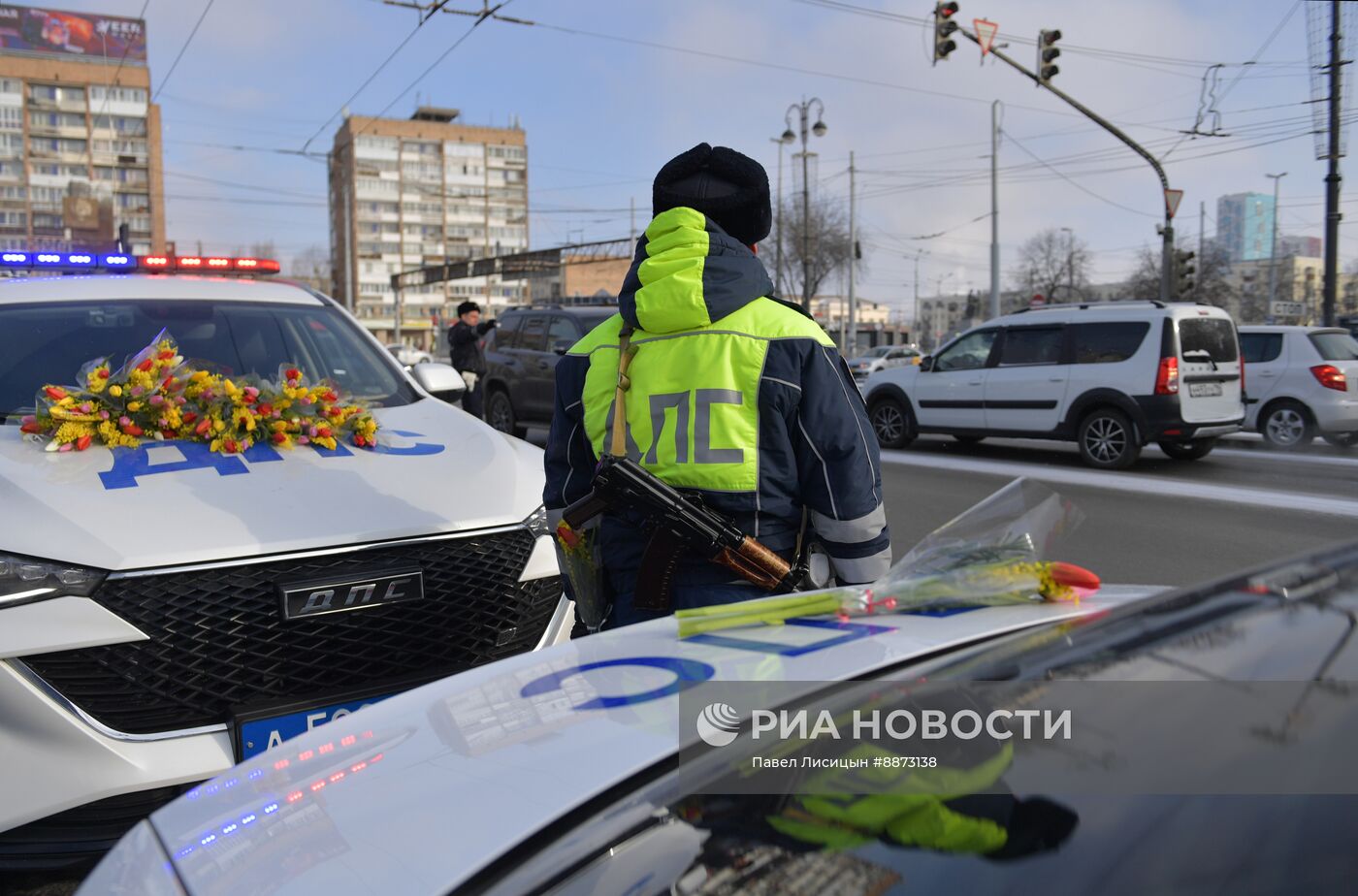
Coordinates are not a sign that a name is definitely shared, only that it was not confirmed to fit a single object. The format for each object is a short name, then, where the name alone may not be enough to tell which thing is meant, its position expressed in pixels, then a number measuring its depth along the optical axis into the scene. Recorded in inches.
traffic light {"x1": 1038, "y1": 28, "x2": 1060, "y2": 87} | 720.3
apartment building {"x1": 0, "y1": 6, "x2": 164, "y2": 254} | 3444.9
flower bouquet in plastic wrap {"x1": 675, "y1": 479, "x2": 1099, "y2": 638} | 73.3
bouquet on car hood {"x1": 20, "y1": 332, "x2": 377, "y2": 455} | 123.1
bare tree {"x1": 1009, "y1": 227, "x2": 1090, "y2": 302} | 2396.7
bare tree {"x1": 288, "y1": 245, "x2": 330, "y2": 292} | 4008.4
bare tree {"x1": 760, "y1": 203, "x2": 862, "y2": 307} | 1828.2
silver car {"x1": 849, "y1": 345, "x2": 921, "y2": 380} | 1370.6
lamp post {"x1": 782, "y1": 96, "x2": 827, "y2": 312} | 1318.7
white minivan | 437.4
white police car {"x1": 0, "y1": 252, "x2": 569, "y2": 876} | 89.6
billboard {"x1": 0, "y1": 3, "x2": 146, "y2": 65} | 3447.3
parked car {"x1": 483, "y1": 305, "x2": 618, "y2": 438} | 503.5
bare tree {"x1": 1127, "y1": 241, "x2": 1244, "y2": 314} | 1940.2
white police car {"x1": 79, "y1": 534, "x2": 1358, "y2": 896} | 38.2
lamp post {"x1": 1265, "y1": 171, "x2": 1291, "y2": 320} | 1883.6
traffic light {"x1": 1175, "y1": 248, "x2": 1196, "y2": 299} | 818.2
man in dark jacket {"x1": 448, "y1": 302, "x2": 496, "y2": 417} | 520.1
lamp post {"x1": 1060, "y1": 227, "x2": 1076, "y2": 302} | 2383.1
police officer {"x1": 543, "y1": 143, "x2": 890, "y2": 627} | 86.2
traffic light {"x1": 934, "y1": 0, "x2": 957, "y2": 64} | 691.4
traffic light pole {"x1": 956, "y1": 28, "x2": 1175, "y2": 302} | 710.3
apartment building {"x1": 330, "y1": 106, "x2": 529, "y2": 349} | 3966.5
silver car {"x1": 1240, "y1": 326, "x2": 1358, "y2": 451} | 502.9
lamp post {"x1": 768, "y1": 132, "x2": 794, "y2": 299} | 1736.2
